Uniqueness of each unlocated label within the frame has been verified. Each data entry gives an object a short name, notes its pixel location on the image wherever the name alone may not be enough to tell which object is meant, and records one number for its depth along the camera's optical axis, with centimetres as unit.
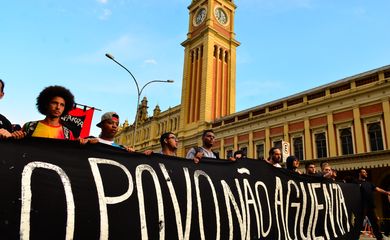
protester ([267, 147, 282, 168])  581
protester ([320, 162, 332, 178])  672
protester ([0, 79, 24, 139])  323
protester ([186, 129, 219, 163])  478
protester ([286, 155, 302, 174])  594
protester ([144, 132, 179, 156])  431
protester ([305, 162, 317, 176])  653
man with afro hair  321
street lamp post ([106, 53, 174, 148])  1660
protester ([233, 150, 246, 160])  667
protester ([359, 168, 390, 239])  655
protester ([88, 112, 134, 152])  374
